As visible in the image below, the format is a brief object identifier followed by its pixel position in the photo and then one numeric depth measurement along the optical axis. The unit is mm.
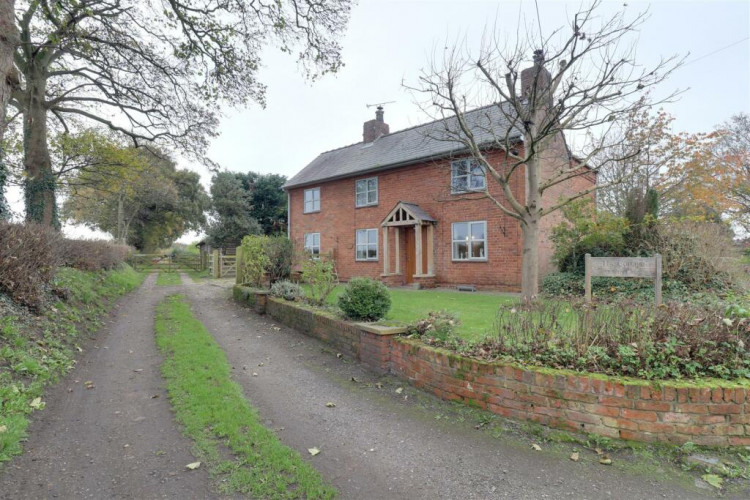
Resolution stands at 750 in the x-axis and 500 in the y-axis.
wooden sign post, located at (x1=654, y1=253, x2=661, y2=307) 7374
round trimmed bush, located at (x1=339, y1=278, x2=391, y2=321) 6484
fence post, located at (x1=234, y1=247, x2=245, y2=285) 14095
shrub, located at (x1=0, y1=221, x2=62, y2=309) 6051
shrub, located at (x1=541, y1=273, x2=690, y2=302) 10164
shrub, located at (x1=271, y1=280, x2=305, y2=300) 9812
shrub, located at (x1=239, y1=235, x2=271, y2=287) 12492
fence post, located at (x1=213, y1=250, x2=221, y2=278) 24719
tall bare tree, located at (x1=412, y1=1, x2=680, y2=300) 7211
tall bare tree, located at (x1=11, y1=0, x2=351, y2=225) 9383
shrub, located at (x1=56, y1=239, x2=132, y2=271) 11468
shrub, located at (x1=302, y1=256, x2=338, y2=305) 8727
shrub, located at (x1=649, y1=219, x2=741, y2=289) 10336
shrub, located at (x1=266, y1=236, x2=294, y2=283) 12797
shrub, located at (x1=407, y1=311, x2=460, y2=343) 5117
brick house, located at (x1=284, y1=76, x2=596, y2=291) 14867
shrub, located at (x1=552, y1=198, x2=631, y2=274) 11828
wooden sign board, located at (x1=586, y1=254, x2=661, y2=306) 7541
